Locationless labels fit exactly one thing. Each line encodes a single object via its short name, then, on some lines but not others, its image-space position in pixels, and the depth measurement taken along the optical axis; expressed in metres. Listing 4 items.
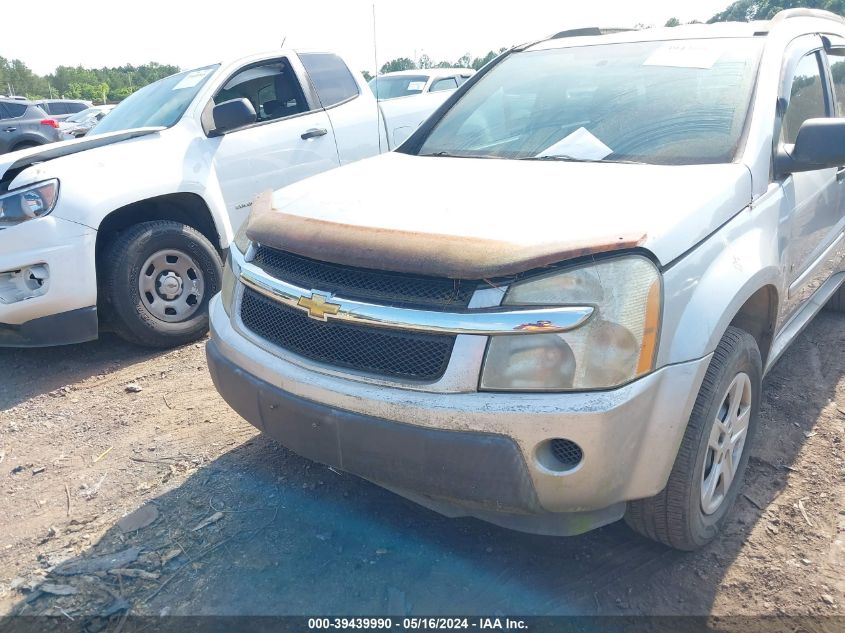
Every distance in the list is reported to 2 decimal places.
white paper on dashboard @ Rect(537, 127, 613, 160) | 2.76
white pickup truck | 3.93
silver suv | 1.89
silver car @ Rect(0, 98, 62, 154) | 15.25
